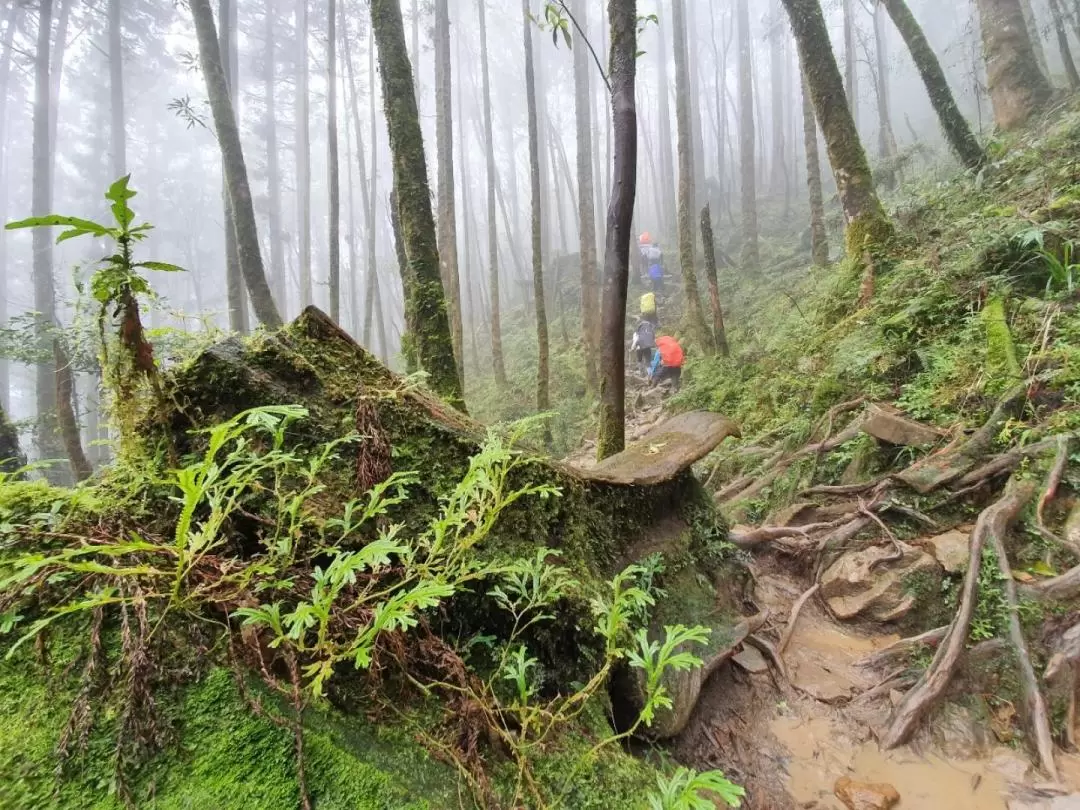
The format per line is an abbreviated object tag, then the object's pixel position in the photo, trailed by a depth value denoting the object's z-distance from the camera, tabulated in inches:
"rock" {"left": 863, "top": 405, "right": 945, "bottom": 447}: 155.1
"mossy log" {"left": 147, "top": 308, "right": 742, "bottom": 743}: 67.4
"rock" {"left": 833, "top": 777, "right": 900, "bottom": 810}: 80.2
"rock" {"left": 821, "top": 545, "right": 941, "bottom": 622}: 120.4
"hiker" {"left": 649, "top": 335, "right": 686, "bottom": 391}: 401.4
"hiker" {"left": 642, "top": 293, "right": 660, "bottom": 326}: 507.8
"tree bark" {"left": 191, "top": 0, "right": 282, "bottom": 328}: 319.0
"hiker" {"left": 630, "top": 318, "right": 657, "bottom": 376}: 482.3
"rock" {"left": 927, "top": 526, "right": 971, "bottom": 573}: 117.3
